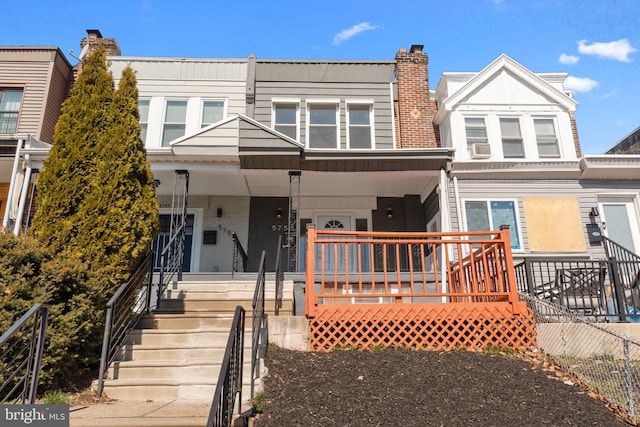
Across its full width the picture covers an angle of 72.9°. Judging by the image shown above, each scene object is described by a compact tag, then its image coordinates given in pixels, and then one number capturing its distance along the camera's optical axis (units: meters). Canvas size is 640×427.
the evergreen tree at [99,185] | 5.52
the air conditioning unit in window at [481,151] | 10.83
